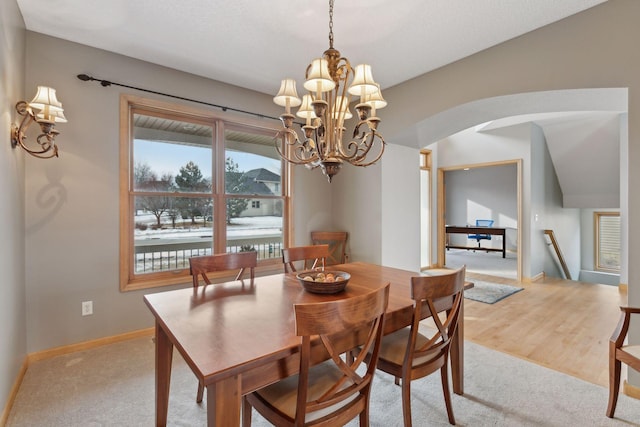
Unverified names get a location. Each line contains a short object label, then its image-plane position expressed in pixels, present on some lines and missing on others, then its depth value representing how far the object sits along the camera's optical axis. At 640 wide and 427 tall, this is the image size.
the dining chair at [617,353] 1.77
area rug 4.21
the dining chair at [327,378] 1.07
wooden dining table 1.03
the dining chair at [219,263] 2.08
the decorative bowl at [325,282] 1.74
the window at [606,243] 7.50
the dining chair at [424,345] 1.49
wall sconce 2.15
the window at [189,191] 3.00
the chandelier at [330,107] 1.76
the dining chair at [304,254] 2.57
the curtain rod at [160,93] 2.68
